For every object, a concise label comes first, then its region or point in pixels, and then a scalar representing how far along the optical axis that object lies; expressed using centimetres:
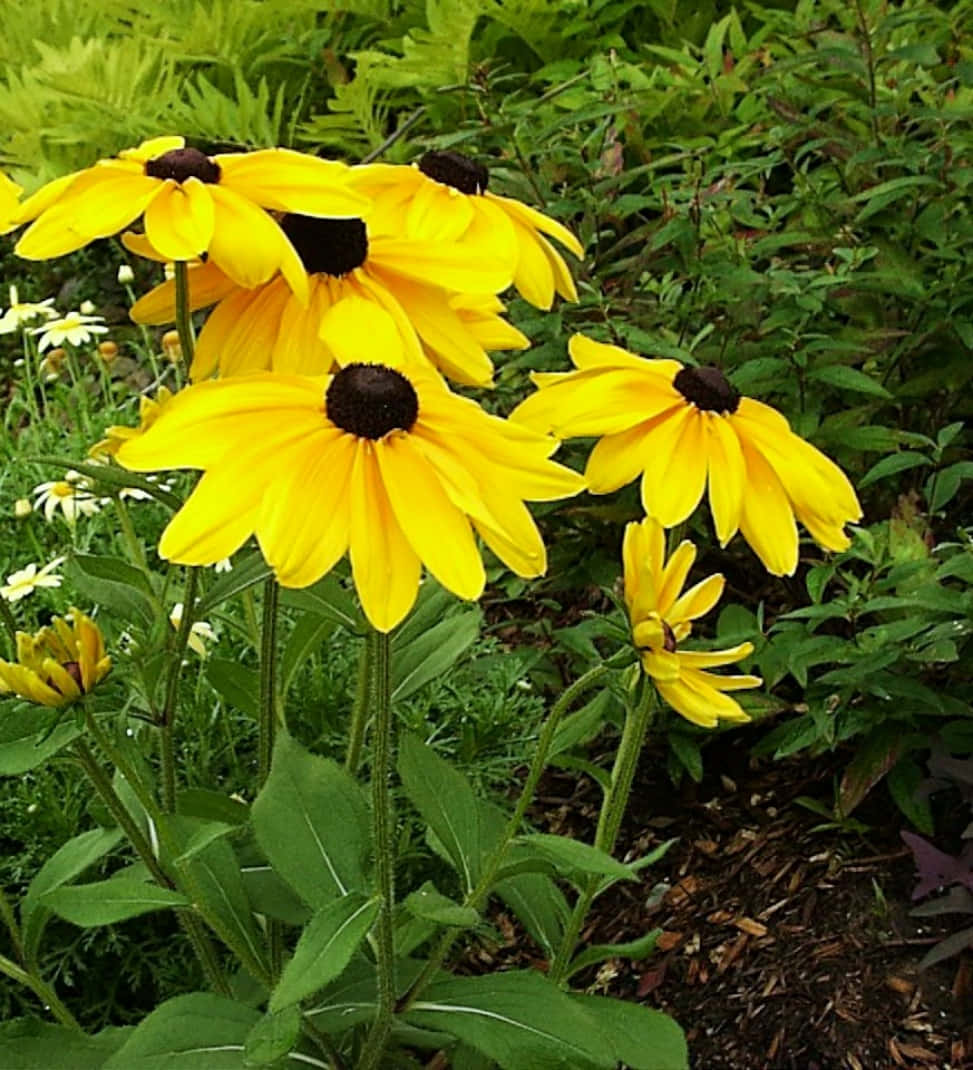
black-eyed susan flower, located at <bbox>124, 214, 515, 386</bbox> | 97
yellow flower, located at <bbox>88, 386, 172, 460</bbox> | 106
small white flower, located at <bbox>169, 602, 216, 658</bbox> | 176
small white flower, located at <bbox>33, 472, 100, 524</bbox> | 209
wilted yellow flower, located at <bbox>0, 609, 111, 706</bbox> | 103
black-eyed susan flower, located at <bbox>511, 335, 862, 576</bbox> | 104
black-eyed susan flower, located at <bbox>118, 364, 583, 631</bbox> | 83
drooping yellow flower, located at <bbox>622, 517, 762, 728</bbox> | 106
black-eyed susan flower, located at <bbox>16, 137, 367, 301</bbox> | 91
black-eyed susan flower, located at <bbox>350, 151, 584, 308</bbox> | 106
